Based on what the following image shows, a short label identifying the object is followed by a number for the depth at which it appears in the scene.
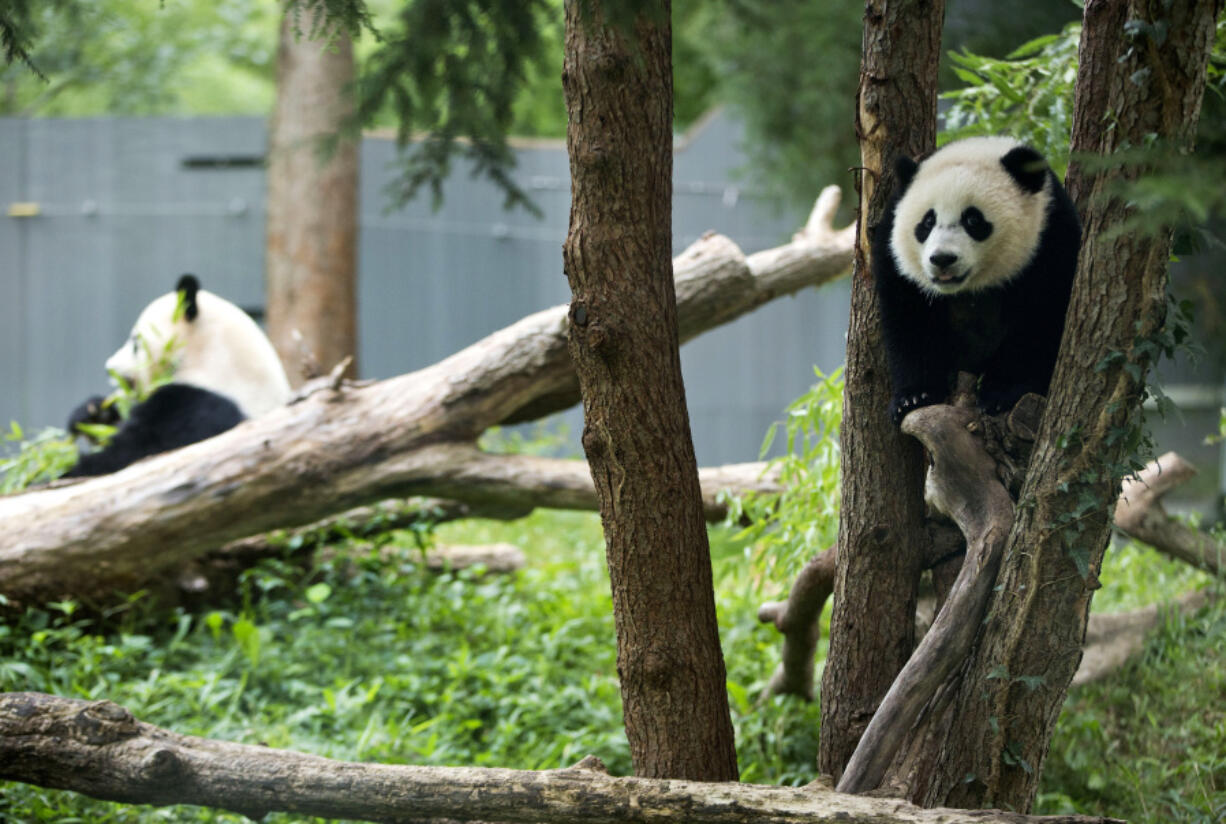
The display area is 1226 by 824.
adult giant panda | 9.96
